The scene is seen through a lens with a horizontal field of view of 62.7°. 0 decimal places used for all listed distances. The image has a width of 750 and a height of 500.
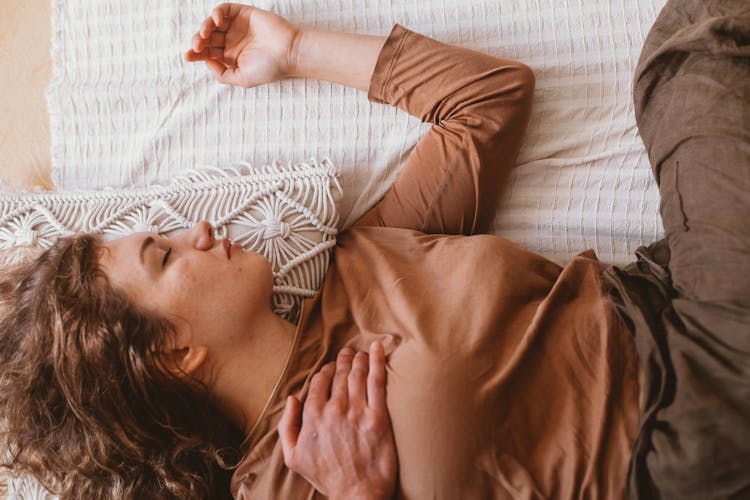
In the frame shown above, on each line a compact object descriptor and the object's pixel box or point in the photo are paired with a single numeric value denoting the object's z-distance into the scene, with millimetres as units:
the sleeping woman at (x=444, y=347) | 868
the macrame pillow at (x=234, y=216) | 1098
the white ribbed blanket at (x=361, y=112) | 1153
